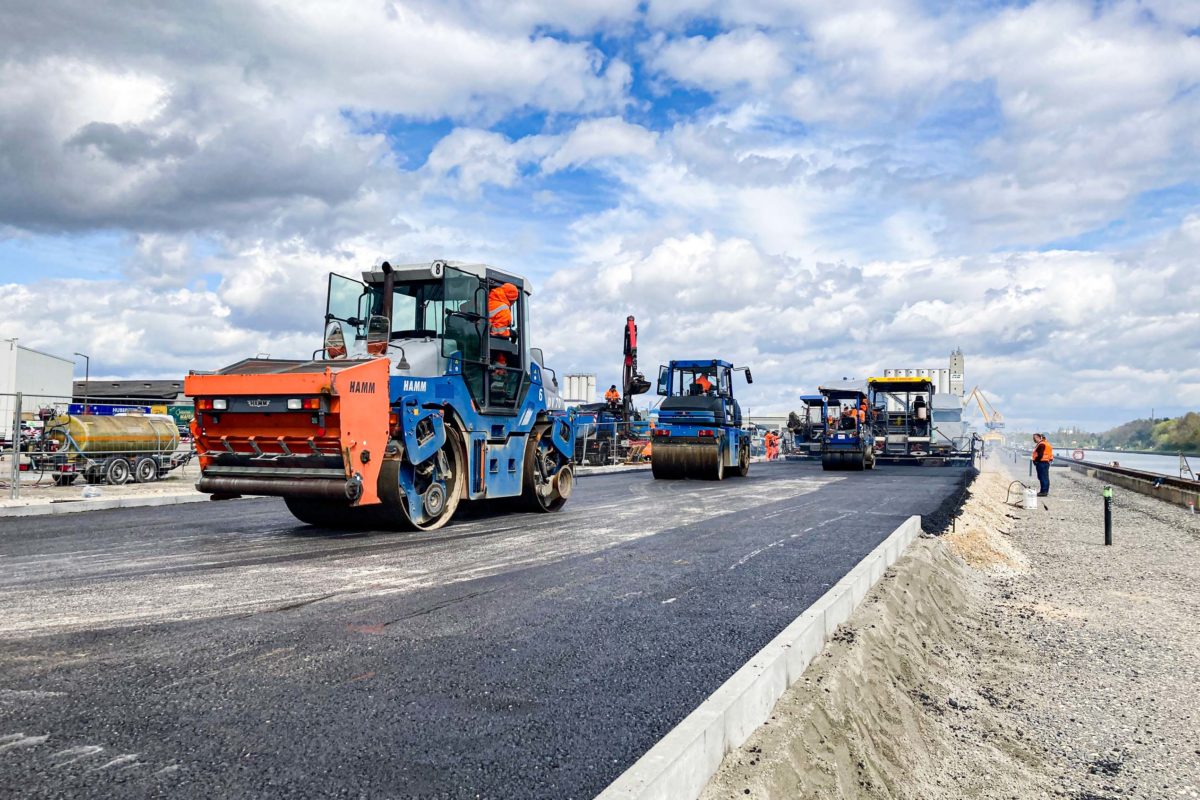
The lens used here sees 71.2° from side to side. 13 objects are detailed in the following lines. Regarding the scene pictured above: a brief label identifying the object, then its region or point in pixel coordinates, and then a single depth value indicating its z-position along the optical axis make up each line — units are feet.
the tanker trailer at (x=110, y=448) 56.29
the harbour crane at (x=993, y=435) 341.54
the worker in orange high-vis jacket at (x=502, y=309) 34.78
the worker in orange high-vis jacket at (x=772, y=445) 131.27
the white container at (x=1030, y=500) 65.31
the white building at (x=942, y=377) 121.94
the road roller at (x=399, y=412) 26.86
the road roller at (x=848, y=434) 93.04
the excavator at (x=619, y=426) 96.63
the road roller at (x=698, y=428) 65.57
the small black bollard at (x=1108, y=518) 43.14
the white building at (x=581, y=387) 141.49
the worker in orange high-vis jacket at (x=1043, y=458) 71.46
